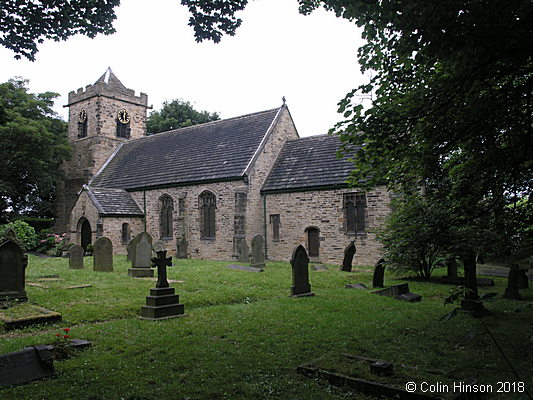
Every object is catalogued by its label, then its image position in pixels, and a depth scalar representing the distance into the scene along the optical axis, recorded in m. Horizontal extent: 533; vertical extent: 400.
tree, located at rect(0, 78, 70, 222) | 29.28
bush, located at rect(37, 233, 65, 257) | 24.28
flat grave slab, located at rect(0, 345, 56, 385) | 4.88
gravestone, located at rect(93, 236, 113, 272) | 15.27
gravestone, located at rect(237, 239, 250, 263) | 19.48
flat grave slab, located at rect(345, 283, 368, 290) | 12.07
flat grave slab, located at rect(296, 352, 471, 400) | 4.20
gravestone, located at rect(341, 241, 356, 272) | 16.26
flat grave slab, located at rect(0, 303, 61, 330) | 7.40
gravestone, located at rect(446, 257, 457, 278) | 13.70
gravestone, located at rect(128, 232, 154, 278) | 14.01
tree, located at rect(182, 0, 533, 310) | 4.41
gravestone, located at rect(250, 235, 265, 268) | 16.89
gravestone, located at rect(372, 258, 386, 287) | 12.22
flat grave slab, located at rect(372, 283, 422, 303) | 10.04
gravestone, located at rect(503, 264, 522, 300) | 9.60
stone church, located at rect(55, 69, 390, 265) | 19.64
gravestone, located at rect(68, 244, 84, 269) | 16.19
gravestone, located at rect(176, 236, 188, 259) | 22.45
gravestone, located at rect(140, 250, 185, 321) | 8.32
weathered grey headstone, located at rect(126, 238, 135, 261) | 18.67
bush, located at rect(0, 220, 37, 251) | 25.66
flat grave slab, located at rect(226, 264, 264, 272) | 15.65
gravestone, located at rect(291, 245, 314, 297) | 10.72
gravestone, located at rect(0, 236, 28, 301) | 9.09
